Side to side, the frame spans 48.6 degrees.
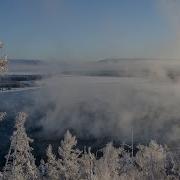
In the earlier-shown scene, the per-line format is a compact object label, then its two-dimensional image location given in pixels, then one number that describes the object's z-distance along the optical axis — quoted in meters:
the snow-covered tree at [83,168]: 20.15
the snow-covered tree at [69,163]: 22.57
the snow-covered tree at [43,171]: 31.47
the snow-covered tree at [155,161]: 23.75
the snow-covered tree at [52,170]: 23.46
